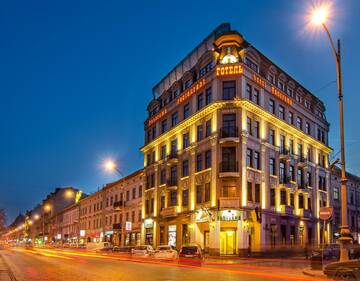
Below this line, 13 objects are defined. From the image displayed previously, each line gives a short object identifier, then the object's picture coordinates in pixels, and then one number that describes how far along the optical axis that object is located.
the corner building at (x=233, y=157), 42.69
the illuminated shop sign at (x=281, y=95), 49.14
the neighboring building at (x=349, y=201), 63.73
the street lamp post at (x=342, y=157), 19.34
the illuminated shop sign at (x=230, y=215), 41.16
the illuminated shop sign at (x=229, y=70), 44.22
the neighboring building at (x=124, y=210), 64.94
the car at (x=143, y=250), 40.09
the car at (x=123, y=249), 47.11
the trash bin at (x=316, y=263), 22.41
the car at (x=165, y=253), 35.94
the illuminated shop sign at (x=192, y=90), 47.69
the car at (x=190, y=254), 31.89
